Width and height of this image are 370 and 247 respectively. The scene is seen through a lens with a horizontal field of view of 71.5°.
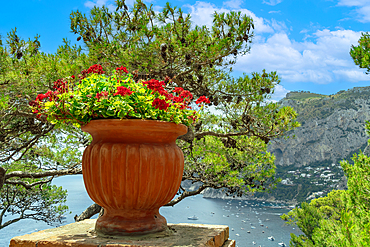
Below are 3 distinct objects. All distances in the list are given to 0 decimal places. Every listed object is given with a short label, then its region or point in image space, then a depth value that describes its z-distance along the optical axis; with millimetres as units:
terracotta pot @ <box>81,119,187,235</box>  2023
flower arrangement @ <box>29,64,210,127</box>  2129
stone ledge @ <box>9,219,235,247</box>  1858
